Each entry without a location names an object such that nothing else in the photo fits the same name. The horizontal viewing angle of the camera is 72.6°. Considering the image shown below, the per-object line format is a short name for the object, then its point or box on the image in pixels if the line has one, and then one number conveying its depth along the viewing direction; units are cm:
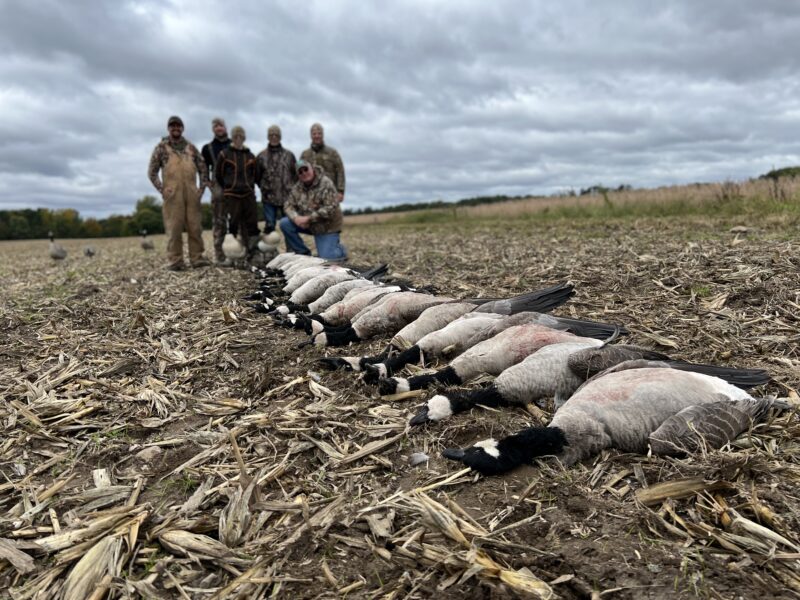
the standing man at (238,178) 1018
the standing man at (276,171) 1066
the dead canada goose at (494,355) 376
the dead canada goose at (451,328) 421
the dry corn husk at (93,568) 212
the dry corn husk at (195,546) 224
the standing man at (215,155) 1049
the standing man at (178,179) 978
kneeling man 990
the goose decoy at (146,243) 1775
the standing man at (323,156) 1109
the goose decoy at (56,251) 1573
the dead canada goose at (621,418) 270
